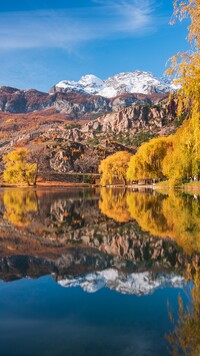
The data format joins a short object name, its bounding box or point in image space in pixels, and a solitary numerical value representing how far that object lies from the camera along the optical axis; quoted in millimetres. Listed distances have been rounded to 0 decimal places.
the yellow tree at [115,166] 99938
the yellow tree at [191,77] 15930
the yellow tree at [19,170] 114438
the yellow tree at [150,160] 76875
